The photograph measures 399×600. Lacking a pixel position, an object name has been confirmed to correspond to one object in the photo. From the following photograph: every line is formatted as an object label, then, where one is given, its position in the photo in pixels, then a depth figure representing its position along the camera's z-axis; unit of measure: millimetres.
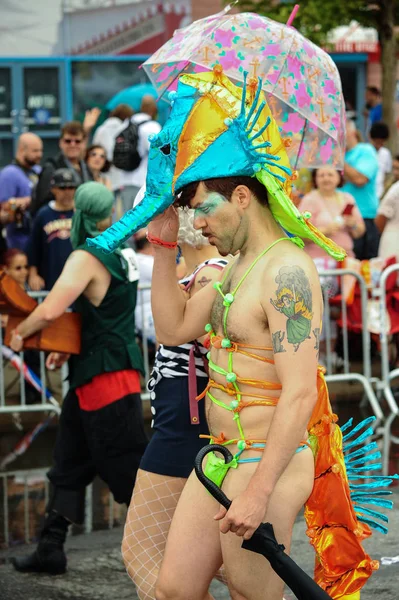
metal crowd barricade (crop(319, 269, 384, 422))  18544
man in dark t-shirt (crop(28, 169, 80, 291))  18857
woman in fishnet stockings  8514
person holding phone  21153
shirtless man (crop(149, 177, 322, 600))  6815
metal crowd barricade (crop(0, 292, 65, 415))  17529
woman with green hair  10881
